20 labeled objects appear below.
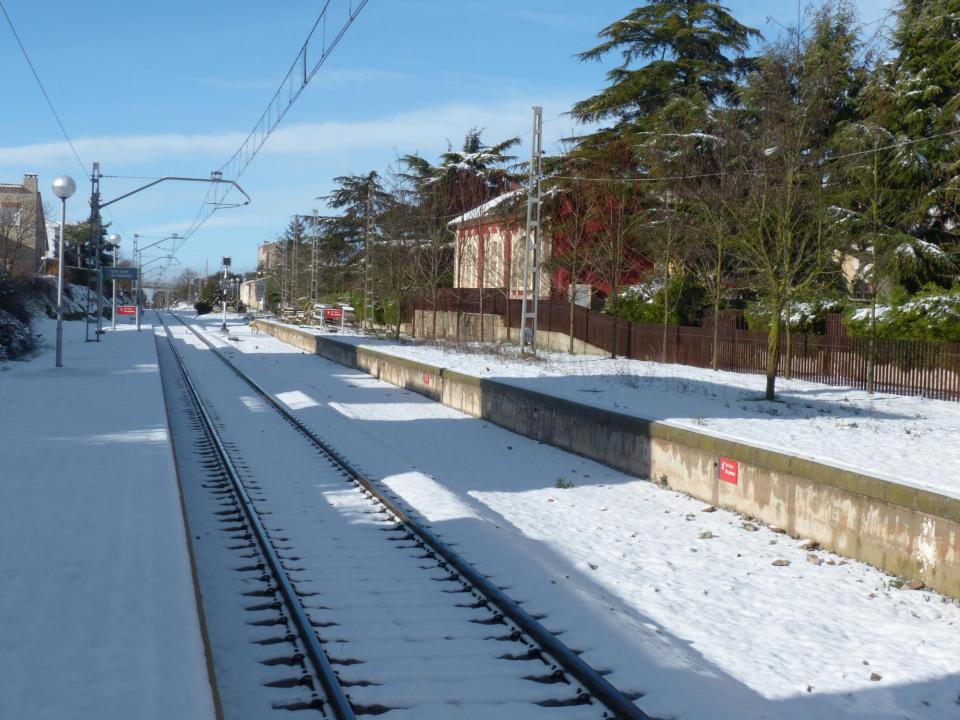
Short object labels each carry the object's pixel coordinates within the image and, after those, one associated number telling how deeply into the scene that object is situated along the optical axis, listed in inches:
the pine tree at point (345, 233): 3186.5
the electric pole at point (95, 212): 1806.1
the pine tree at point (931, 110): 1147.9
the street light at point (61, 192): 1066.1
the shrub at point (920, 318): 941.8
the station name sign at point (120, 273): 2165.5
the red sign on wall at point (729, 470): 476.1
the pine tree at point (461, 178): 2281.0
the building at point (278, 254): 5090.6
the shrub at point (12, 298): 1229.1
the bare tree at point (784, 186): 784.9
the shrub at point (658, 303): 1322.6
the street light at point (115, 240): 2151.8
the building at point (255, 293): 6501.0
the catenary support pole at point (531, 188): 1111.0
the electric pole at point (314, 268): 2718.8
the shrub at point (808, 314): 1093.1
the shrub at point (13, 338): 1251.2
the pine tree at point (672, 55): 1572.3
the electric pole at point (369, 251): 1961.1
